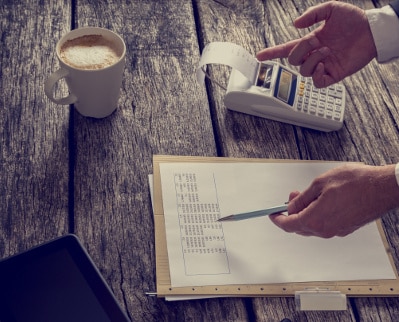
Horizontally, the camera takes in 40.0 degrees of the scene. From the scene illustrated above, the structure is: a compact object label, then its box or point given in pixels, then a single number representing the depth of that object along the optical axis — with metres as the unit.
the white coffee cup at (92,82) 0.82
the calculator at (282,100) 0.94
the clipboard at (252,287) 0.75
